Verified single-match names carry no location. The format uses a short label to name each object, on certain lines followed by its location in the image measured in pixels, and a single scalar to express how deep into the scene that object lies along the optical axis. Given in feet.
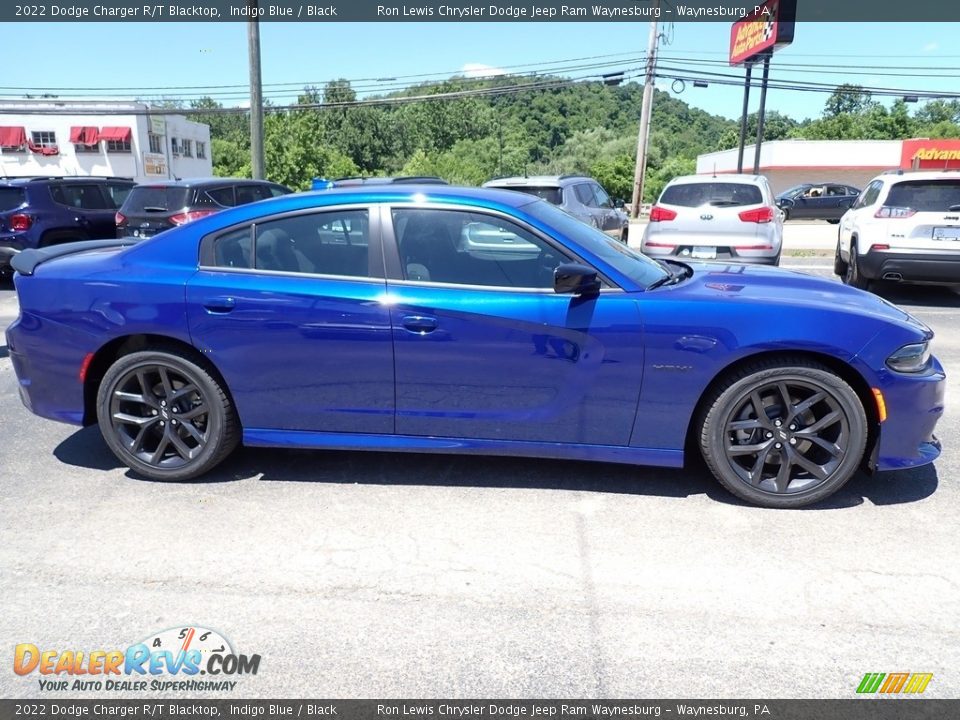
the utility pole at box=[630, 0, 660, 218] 89.56
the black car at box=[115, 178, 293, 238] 35.99
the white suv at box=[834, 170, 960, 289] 29.50
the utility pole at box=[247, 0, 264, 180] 59.67
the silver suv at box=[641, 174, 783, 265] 33.27
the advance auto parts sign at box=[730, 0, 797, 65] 95.86
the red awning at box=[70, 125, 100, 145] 143.43
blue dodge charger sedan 11.82
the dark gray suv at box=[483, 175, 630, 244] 34.32
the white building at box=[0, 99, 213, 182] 143.74
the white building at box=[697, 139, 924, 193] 155.22
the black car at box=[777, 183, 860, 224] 93.04
